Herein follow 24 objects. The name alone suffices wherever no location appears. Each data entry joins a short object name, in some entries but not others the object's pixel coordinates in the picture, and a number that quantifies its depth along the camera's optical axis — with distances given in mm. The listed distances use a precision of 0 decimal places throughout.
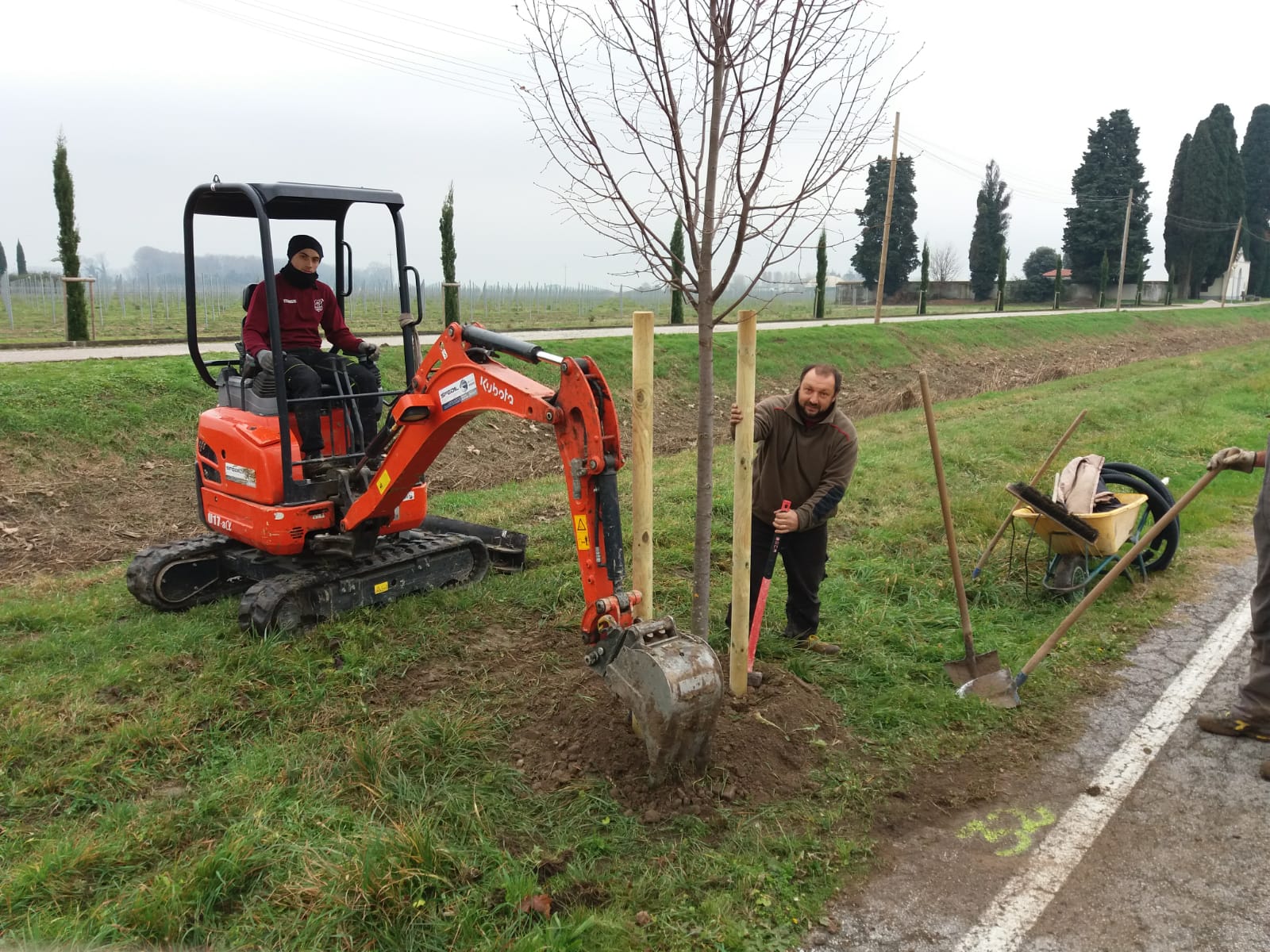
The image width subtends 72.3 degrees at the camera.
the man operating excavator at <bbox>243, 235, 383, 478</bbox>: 5809
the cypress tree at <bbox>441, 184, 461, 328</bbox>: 22312
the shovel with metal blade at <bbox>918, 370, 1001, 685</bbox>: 5129
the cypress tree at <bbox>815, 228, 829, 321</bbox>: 35438
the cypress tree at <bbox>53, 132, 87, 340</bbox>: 17438
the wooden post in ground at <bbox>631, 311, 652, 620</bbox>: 4035
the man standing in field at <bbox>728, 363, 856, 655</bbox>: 5000
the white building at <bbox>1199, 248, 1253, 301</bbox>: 63188
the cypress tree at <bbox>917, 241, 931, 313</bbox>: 43500
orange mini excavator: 3982
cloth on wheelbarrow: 6312
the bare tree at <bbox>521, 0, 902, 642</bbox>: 3867
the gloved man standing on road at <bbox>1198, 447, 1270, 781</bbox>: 4578
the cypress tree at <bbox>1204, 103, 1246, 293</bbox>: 59188
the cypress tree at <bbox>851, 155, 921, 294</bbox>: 57531
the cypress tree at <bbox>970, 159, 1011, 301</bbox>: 63125
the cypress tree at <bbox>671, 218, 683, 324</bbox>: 24002
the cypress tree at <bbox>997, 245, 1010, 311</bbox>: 49406
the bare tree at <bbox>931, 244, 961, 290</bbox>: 72500
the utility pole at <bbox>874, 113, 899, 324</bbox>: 29719
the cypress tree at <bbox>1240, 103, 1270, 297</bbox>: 65062
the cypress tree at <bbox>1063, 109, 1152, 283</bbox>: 57625
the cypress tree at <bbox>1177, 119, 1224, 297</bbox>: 58312
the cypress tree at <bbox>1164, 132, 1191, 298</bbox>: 60375
